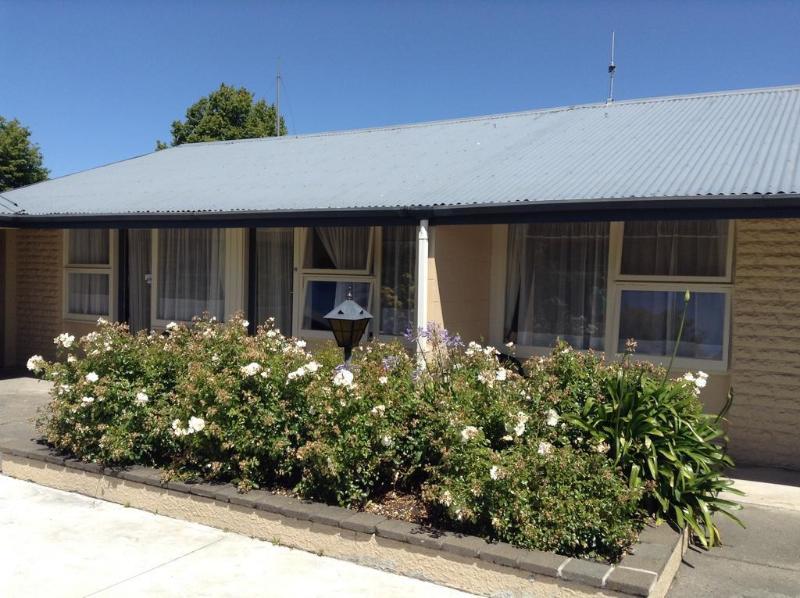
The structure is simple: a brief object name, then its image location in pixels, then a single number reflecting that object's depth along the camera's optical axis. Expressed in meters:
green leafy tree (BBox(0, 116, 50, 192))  29.12
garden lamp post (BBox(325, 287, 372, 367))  6.96
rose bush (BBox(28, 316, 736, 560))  4.32
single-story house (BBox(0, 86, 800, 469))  6.82
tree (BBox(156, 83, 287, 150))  31.70
